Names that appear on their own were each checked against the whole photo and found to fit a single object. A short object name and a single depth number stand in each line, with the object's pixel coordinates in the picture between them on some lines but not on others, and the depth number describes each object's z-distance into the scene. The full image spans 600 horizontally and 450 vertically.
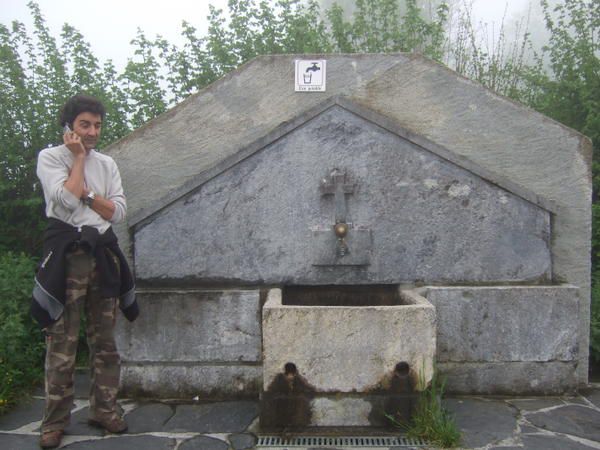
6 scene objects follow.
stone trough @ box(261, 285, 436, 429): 2.94
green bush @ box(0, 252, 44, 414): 3.53
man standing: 2.80
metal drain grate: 2.84
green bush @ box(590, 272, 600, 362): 4.05
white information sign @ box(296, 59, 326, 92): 4.21
